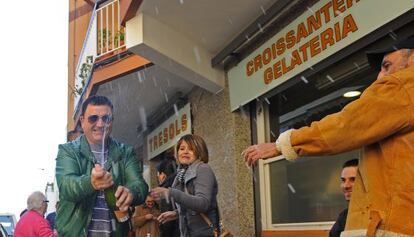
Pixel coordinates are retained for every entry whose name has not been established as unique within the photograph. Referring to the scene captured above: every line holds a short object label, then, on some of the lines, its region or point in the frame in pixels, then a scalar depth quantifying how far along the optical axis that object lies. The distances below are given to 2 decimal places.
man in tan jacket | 1.96
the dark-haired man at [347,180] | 3.86
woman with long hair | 3.80
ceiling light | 5.35
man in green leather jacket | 2.65
